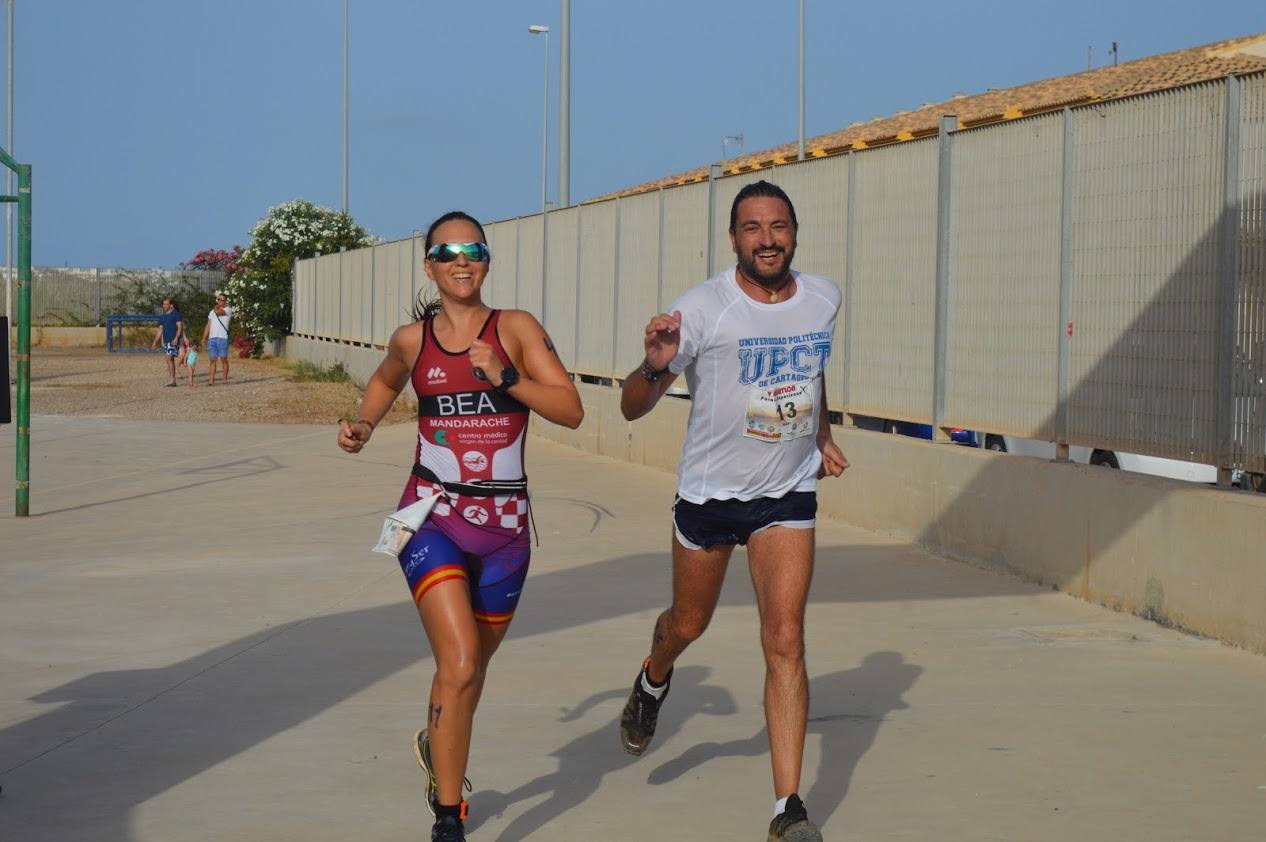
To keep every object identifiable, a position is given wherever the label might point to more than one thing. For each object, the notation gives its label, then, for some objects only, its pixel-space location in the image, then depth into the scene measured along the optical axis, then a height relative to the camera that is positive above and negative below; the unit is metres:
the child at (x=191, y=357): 35.58 -0.35
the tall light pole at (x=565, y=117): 27.00 +3.40
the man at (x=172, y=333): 35.22 +0.12
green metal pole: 13.42 -0.02
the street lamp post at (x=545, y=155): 51.53 +5.51
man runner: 5.61 -0.14
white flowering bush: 54.84 +2.62
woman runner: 5.21 -0.36
